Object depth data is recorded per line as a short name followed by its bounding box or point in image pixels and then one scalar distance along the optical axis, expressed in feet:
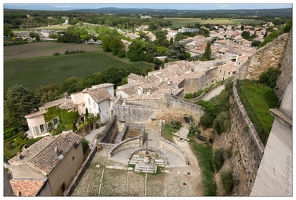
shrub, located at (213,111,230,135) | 49.14
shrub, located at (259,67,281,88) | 51.85
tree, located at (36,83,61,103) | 118.52
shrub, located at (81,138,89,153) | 66.00
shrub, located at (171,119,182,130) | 70.85
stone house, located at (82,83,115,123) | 86.40
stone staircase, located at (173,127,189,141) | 65.82
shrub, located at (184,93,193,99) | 87.10
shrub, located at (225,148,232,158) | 42.67
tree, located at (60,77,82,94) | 132.77
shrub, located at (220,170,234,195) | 37.22
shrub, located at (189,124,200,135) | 67.05
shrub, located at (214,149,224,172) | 45.62
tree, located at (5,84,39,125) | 89.92
